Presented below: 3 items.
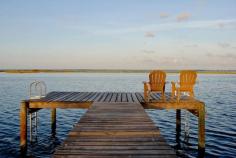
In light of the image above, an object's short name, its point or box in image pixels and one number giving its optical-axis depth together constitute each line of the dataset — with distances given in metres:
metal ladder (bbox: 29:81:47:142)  12.48
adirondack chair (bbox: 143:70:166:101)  11.61
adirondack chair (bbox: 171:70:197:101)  11.99
